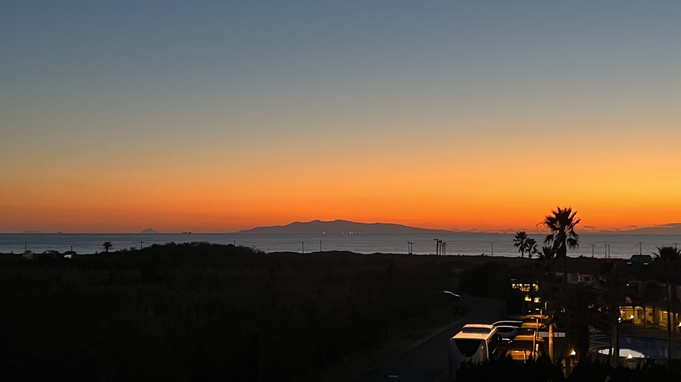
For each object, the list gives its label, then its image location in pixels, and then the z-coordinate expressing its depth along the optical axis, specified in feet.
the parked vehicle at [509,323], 114.93
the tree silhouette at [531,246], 222.48
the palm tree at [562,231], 99.35
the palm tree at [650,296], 123.85
